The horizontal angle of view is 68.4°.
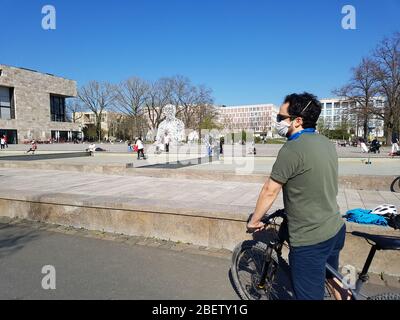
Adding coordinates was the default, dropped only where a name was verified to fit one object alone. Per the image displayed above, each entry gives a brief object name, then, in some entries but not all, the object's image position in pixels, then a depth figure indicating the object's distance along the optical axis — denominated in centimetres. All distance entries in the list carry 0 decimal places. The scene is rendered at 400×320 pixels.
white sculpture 3472
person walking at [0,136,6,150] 4124
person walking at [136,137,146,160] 2236
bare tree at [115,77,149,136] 7375
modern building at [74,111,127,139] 9181
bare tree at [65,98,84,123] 8694
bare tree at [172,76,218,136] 7075
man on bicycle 225
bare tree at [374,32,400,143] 3919
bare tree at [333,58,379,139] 4172
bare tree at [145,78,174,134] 7438
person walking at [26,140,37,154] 3152
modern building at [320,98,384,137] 4425
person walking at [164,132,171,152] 2986
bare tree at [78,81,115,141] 8044
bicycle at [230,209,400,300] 254
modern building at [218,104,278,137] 11051
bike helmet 446
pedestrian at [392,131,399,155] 2352
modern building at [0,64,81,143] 6062
